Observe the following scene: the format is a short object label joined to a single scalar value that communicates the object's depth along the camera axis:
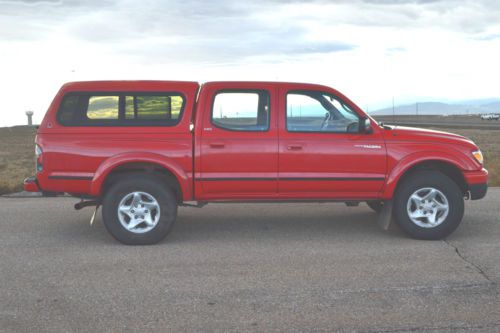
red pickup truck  6.28
